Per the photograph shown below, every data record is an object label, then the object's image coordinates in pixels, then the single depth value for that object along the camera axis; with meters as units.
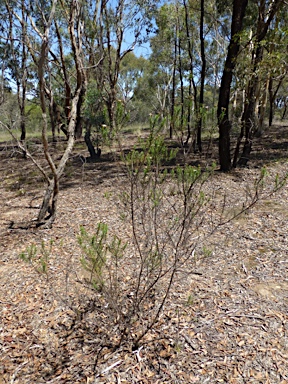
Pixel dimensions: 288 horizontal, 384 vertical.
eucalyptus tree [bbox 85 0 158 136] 10.71
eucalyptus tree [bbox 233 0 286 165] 5.68
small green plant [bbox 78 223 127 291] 1.94
